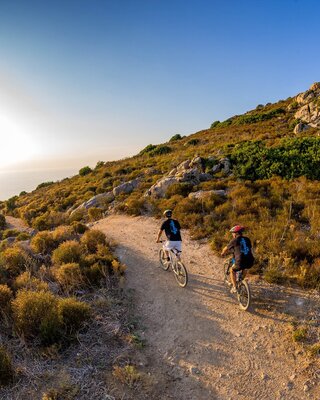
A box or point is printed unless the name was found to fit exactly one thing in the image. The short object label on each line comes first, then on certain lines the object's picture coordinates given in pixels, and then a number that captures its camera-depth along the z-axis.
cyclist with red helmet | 7.11
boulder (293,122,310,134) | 28.83
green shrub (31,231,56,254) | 12.90
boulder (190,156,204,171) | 22.09
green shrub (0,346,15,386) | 5.49
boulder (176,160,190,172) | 22.58
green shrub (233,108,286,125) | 43.84
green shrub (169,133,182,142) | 56.94
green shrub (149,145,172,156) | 40.72
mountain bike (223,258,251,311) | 7.29
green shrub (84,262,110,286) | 9.34
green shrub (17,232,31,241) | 17.91
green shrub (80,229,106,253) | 12.15
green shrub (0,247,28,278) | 10.52
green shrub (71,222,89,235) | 15.43
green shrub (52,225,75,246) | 13.66
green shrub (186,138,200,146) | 41.29
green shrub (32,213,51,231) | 21.19
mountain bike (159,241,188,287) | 8.85
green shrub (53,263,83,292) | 9.05
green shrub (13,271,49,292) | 8.41
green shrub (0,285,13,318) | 7.54
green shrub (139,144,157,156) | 46.28
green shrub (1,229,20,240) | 21.55
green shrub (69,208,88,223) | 20.89
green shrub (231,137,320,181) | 17.33
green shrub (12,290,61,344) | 6.51
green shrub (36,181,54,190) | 50.62
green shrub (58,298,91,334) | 6.84
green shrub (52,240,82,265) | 10.56
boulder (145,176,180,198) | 19.91
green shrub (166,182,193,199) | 18.89
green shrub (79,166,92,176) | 45.38
